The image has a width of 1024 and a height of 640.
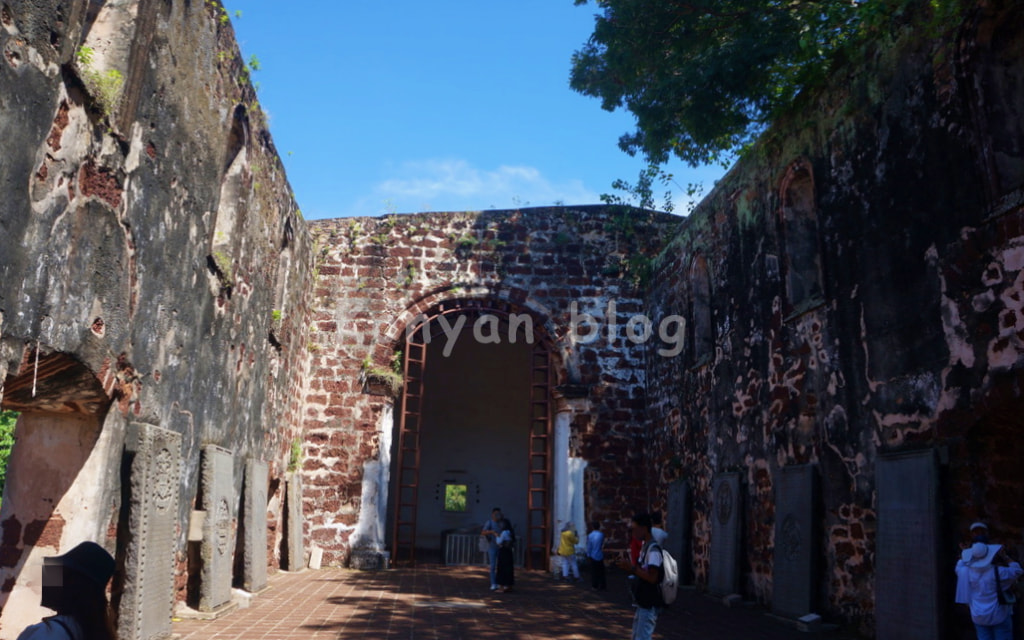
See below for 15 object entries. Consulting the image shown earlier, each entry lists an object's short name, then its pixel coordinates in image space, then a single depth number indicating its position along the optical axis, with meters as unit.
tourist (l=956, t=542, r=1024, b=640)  5.55
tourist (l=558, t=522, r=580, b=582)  12.59
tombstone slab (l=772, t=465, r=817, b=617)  8.06
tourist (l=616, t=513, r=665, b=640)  5.20
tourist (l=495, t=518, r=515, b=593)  10.82
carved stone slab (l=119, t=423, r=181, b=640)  5.96
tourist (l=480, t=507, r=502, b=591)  11.33
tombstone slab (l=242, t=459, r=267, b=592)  9.39
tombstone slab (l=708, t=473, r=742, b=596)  9.80
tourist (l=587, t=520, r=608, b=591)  11.37
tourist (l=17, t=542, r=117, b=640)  2.39
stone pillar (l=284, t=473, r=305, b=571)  12.15
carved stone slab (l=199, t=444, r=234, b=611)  7.73
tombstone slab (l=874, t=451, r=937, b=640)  6.23
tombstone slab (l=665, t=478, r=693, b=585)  11.51
